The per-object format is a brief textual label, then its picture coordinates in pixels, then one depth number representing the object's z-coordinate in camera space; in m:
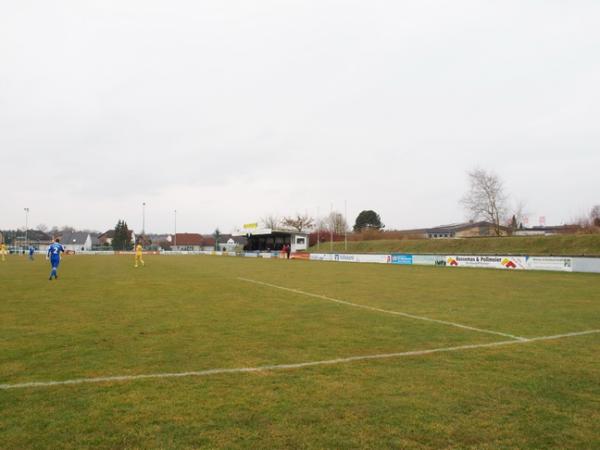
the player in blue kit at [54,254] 21.98
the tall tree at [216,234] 143.56
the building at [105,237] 148.12
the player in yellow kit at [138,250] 35.47
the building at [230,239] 151.75
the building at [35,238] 126.25
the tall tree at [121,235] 116.56
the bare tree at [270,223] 128.09
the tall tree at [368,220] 116.38
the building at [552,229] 65.86
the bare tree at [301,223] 116.31
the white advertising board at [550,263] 29.20
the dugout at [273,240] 75.49
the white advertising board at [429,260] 38.00
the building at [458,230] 102.54
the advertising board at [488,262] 31.69
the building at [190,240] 136.88
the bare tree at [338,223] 108.97
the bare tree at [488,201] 66.25
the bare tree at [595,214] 68.12
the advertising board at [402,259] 41.62
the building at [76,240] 127.38
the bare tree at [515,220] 69.38
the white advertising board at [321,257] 53.20
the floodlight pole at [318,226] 99.01
